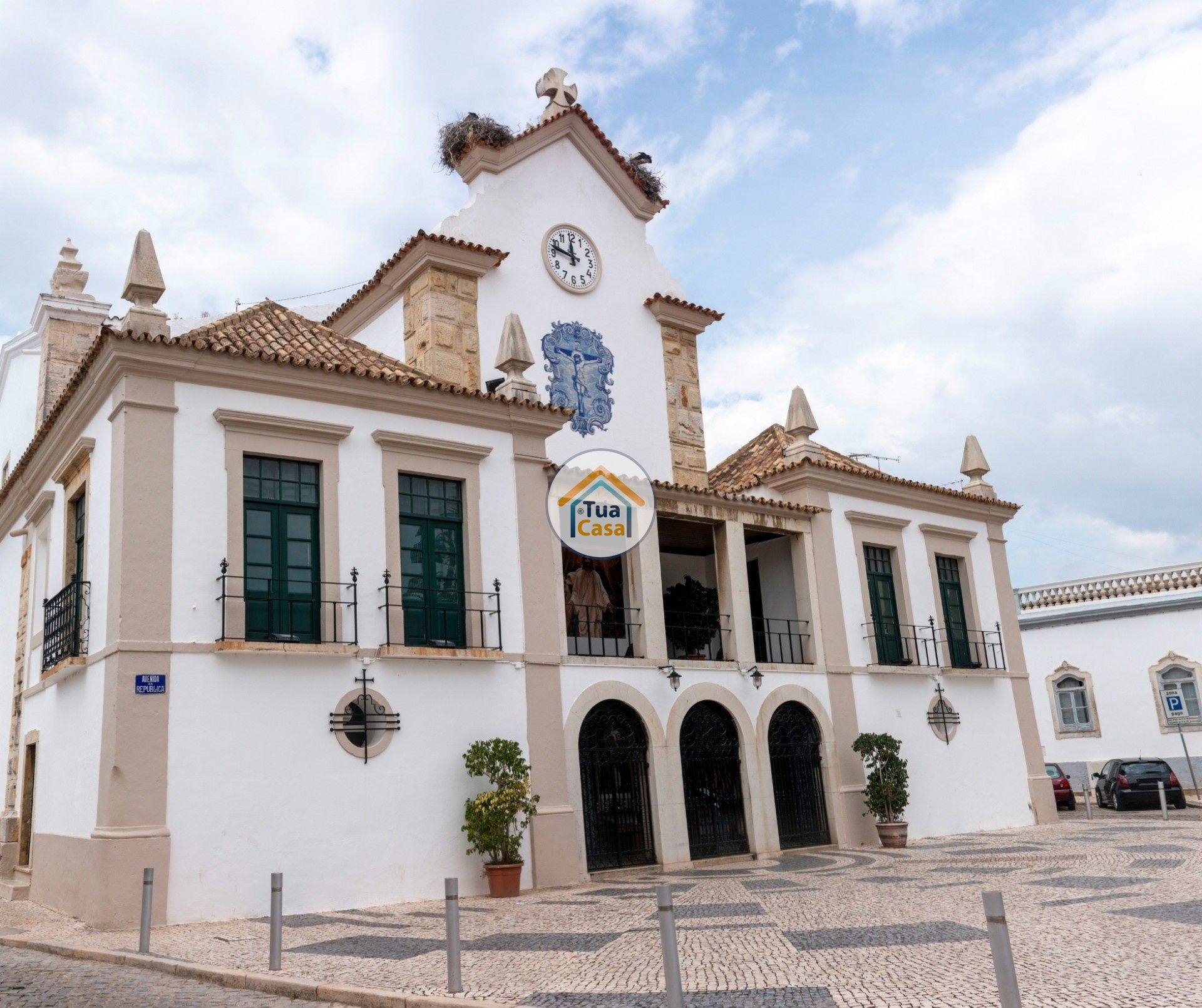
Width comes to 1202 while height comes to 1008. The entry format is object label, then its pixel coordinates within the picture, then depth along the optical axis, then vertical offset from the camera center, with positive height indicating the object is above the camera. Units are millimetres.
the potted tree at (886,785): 17453 -92
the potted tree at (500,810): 12984 -43
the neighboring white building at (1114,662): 28922 +2668
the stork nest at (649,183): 20562 +11142
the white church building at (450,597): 11906 +2817
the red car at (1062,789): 27125 -523
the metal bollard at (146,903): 9148 -583
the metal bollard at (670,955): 5941 -846
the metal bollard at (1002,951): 4496 -726
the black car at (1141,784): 24953 -502
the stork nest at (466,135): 18484 +11052
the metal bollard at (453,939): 7109 -815
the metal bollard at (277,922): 8188 -727
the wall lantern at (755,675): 17172 +1716
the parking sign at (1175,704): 23933 +1217
